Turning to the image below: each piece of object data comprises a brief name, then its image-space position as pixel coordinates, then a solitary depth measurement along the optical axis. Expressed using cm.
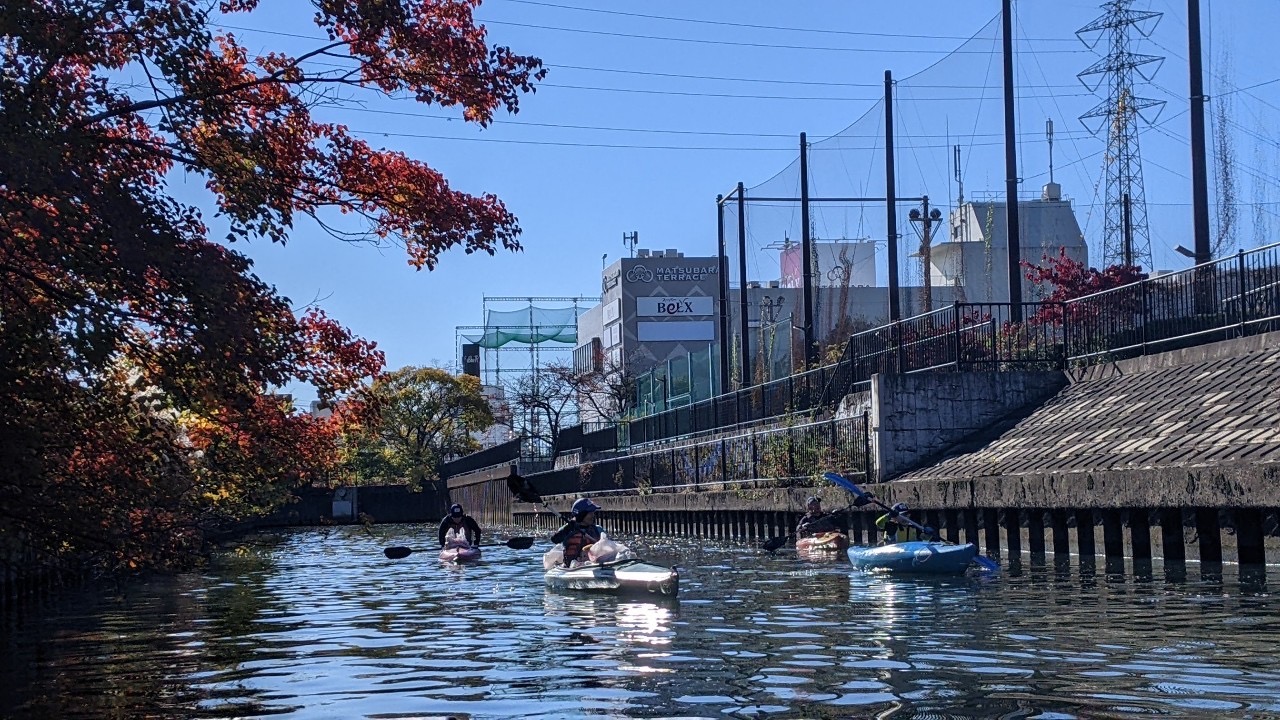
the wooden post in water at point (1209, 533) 1870
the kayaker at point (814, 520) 2847
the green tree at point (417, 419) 9338
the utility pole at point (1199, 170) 2575
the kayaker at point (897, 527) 2305
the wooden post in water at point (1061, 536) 2206
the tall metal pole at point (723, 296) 5550
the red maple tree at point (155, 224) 1058
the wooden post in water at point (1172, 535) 1922
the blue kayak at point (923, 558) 2006
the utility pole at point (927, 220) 5603
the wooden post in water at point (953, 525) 2506
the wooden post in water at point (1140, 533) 1989
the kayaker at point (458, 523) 3054
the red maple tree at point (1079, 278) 3684
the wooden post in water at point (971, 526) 2438
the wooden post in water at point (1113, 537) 2058
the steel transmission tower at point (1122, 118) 5153
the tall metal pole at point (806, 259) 4678
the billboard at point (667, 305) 12131
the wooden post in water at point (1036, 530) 2266
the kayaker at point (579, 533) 2256
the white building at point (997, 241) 8388
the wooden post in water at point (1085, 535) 2123
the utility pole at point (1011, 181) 3266
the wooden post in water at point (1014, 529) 2319
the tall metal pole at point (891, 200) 4172
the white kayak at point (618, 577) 1870
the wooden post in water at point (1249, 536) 1786
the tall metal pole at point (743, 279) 5469
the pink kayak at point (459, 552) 2933
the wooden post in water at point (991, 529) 2358
